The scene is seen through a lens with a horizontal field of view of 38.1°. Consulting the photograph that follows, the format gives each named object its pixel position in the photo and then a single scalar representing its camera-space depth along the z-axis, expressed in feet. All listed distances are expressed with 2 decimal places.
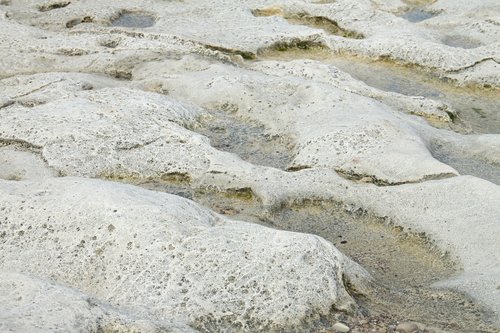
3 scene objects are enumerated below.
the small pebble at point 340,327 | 22.18
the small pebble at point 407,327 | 22.08
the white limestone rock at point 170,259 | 22.29
